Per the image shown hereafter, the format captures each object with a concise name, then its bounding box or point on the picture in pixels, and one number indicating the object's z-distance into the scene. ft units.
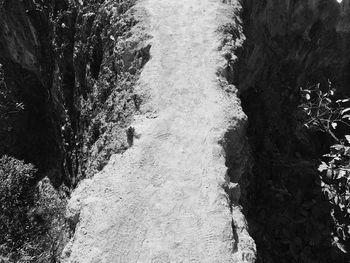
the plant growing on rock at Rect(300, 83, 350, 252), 18.22
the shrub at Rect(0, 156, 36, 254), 20.57
